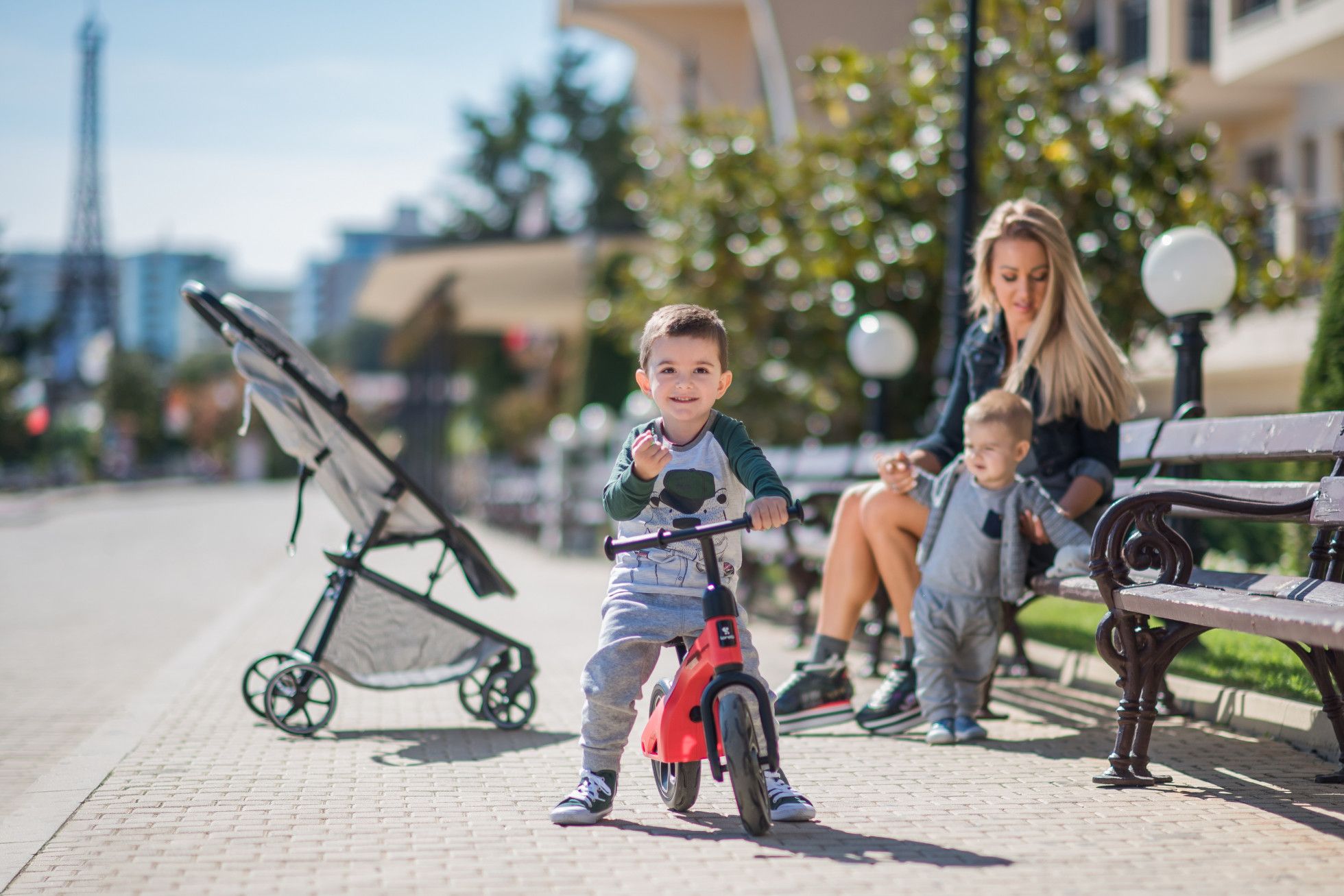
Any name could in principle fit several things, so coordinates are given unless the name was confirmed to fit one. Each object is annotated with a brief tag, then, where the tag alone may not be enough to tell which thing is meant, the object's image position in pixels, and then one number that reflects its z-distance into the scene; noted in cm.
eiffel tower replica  7719
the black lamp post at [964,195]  956
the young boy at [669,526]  395
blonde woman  537
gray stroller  575
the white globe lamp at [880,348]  1131
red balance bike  368
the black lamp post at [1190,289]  648
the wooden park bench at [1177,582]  413
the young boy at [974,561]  516
